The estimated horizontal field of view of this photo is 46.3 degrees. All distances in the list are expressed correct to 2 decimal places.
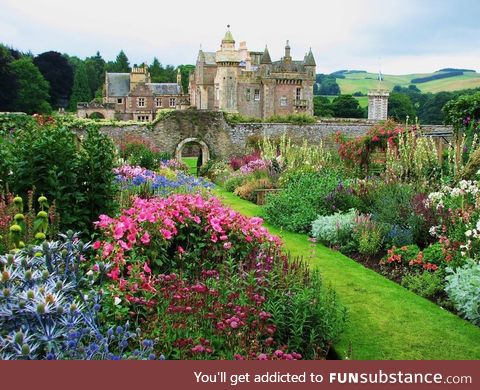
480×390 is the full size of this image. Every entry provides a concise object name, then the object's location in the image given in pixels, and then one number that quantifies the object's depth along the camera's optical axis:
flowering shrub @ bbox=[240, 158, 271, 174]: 16.53
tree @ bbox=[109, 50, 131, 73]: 85.06
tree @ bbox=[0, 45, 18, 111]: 50.75
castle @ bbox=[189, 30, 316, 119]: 49.53
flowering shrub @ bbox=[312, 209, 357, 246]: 9.18
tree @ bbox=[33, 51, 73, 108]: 69.06
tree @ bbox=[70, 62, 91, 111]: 69.44
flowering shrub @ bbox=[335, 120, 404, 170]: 13.78
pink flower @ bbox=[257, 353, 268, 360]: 3.82
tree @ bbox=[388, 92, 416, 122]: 73.44
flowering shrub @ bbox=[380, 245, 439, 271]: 7.45
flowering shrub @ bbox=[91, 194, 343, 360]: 4.18
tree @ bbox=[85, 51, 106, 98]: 86.06
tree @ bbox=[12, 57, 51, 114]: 54.49
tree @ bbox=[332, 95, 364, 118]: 72.81
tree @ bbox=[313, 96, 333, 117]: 69.70
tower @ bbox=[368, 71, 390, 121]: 58.84
